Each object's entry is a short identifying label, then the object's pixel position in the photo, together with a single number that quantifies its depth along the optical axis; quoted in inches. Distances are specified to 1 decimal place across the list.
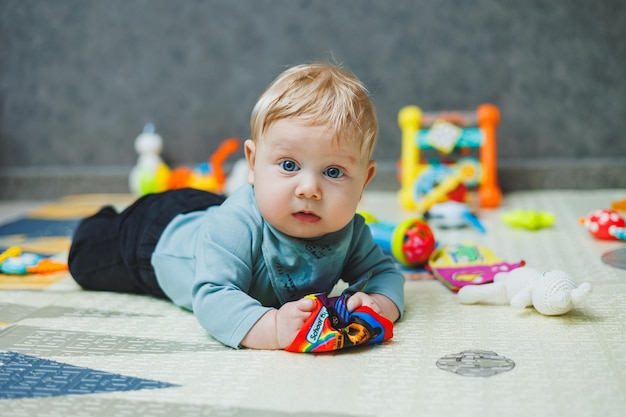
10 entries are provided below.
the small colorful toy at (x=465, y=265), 48.1
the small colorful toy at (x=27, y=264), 53.7
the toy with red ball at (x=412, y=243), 53.1
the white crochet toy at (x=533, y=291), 40.6
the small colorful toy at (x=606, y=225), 57.7
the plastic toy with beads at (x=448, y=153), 75.0
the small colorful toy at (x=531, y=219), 64.1
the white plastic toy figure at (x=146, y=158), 82.3
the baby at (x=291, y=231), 37.6
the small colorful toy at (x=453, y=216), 65.5
